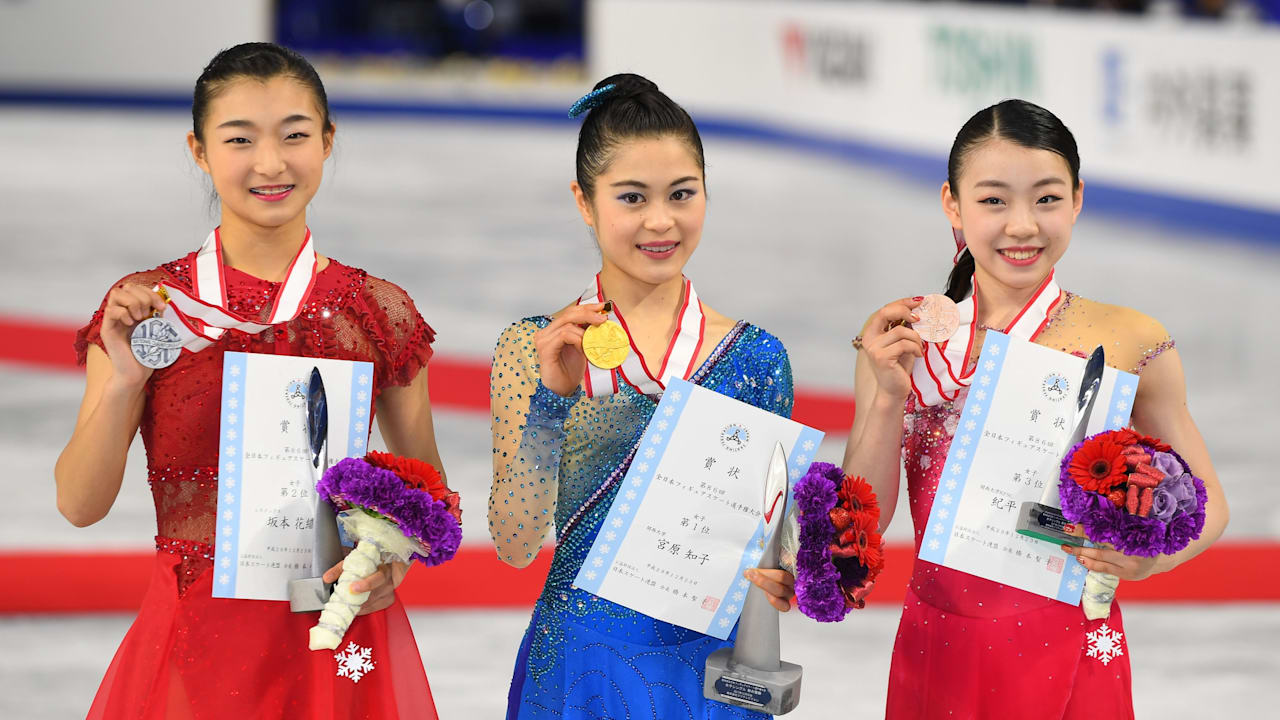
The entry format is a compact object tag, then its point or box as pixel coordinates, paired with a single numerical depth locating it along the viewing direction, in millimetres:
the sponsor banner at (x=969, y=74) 19453
